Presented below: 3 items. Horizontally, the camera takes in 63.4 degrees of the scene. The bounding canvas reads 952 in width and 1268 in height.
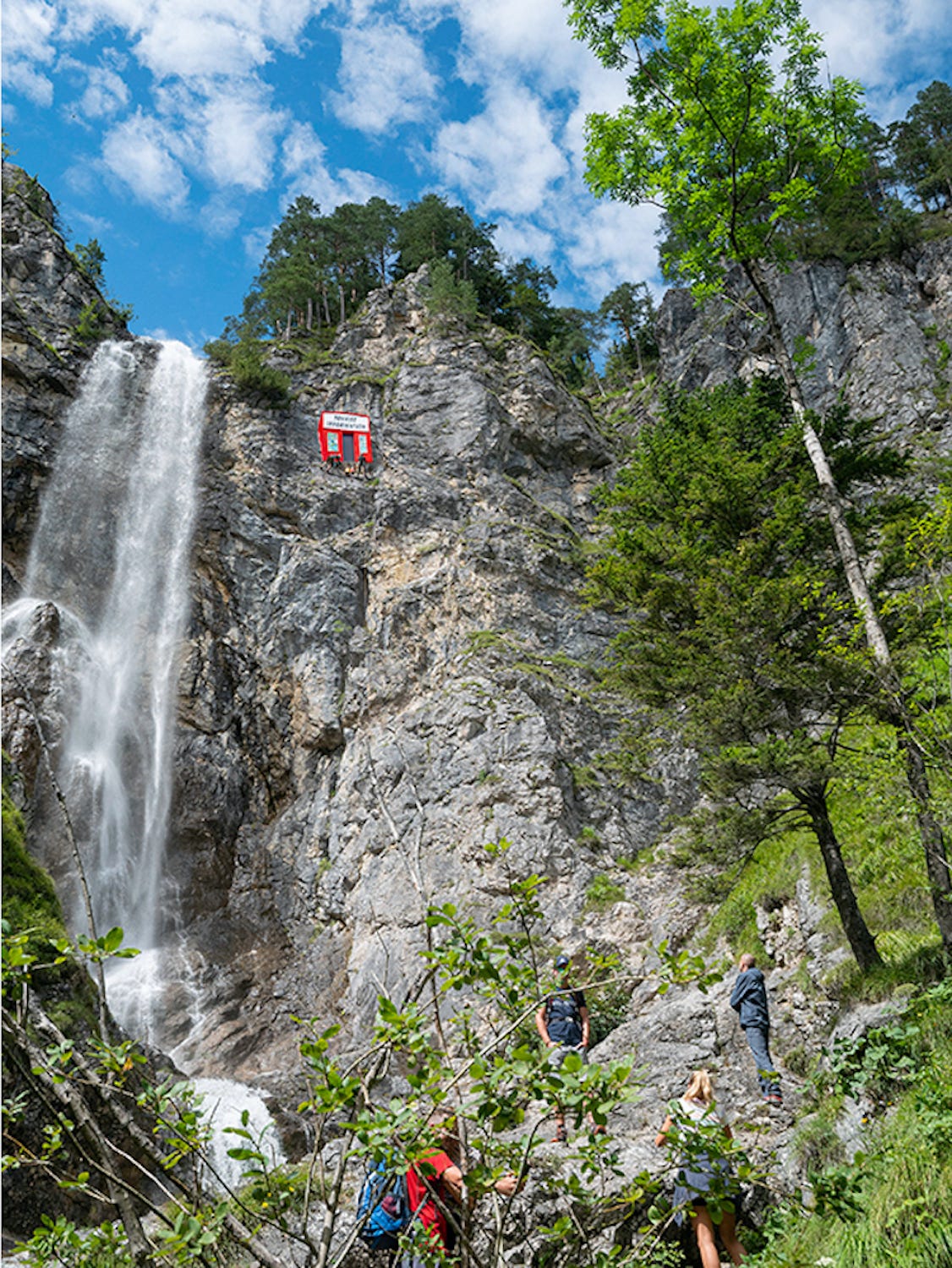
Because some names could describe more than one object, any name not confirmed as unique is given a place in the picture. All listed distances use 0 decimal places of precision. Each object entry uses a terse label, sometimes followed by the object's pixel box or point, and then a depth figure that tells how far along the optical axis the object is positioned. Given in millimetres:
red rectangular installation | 26453
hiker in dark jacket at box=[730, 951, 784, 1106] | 7238
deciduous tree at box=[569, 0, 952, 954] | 9000
